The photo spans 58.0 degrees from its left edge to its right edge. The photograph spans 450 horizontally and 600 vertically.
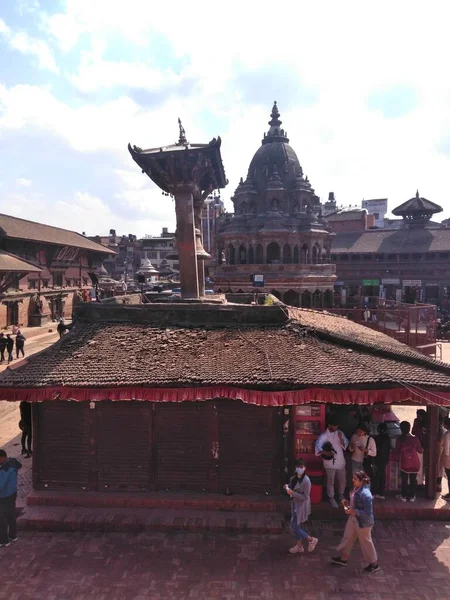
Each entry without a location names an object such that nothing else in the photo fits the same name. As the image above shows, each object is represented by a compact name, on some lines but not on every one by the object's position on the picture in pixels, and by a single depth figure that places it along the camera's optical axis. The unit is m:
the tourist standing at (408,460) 7.87
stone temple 36.16
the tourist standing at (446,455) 8.29
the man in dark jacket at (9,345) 20.70
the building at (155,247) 84.62
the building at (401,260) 45.03
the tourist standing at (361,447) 7.66
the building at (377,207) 82.72
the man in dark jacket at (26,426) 9.71
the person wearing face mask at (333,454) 7.74
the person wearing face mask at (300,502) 6.74
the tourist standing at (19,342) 21.59
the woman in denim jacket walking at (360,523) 6.16
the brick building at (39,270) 30.91
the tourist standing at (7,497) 7.04
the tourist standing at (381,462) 8.01
